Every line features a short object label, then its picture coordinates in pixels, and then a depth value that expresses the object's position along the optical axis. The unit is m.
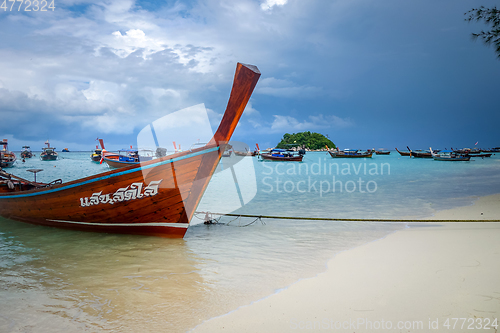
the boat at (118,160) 33.79
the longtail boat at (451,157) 49.32
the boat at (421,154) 63.48
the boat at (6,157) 43.19
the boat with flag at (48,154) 67.75
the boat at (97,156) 60.59
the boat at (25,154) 75.75
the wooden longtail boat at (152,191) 5.54
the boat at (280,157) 54.09
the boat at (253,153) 87.75
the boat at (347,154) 67.75
